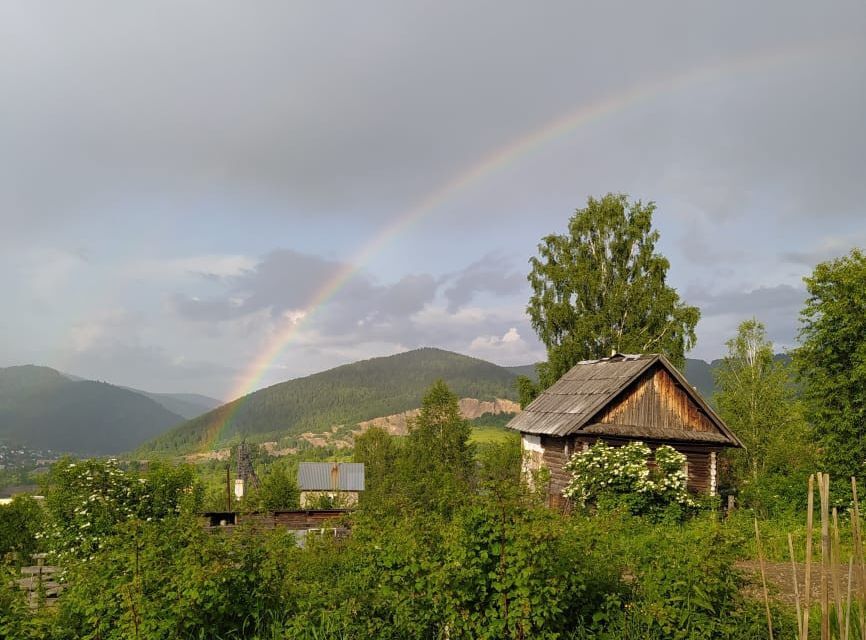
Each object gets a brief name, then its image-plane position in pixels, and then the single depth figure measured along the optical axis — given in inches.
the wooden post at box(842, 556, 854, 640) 137.4
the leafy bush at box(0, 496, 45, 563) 669.3
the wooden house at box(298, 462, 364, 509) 2195.0
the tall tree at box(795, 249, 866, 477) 604.1
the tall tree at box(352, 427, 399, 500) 2463.1
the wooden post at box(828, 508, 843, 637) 136.6
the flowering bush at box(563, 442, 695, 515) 589.9
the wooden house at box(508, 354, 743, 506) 660.7
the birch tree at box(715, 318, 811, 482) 1092.5
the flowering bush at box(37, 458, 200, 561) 386.3
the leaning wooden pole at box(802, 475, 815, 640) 137.9
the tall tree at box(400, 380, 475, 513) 1726.1
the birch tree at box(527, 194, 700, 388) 1060.5
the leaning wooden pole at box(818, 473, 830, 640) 133.6
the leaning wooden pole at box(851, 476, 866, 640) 142.6
